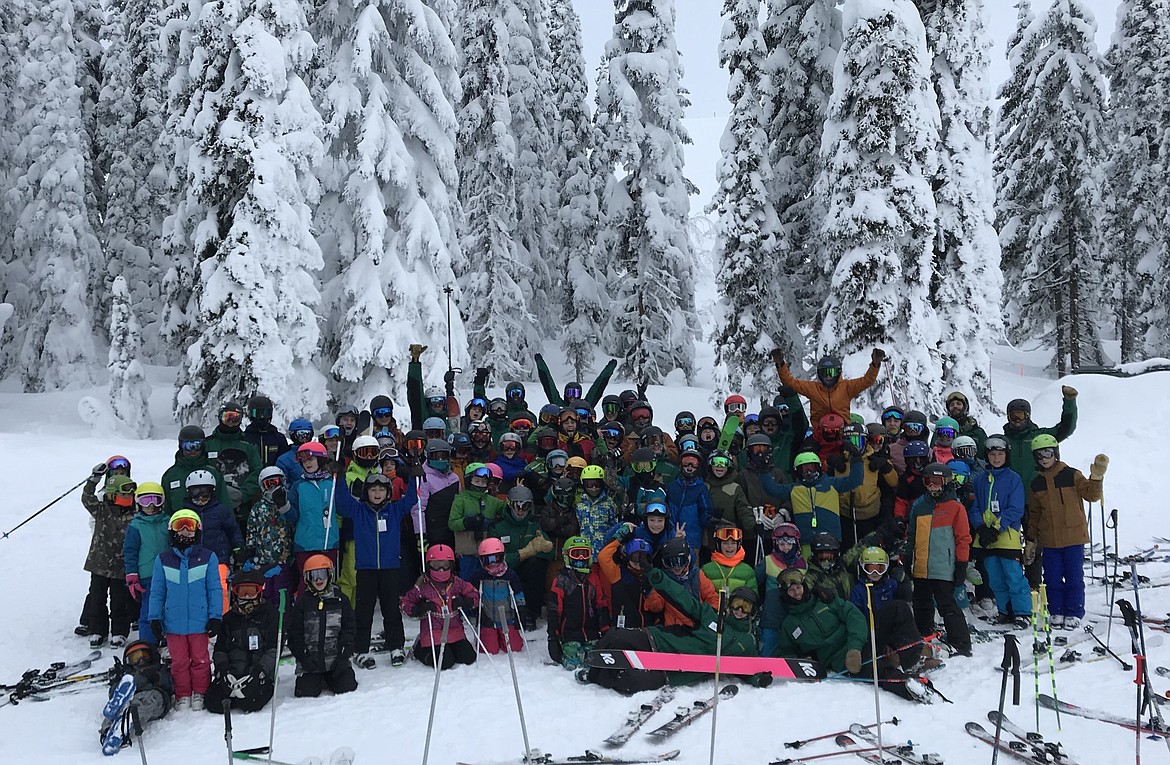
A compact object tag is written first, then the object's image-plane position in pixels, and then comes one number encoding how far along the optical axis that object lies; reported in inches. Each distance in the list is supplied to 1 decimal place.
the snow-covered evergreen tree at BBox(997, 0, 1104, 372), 1026.7
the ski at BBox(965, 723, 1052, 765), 226.7
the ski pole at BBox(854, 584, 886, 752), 229.2
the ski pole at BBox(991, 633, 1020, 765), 213.0
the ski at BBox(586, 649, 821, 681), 282.7
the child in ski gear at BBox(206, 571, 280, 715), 265.7
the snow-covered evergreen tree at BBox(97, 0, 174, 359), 1112.2
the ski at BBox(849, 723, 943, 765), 227.1
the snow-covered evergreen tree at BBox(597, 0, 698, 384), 899.4
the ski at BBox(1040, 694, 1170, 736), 246.8
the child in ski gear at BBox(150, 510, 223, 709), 270.4
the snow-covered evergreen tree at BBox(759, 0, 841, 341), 682.8
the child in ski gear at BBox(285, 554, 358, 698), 280.1
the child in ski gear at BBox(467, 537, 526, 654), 315.0
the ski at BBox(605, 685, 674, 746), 243.1
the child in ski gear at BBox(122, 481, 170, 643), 298.8
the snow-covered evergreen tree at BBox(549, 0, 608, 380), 1120.2
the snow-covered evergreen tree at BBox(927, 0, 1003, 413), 625.6
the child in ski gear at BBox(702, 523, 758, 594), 311.9
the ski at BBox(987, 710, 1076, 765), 227.9
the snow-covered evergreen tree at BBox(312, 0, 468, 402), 582.9
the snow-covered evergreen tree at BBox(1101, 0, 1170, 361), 1057.5
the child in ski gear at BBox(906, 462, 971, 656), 319.6
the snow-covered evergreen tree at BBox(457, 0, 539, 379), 992.9
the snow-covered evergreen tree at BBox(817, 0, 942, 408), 562.9
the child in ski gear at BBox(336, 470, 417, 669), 318.7
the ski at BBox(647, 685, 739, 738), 247.8
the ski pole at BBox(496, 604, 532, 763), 306.5
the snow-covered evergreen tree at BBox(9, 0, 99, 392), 1009.5
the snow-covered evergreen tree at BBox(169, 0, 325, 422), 571.8
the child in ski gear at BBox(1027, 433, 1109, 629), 339.0
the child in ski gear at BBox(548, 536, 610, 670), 306.8
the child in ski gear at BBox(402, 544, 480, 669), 307.6
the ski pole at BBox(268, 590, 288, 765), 215.0
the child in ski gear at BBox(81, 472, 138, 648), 327.4
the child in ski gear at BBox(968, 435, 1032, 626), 337.7
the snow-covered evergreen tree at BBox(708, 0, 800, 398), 699.4
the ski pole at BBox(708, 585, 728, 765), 201.3
